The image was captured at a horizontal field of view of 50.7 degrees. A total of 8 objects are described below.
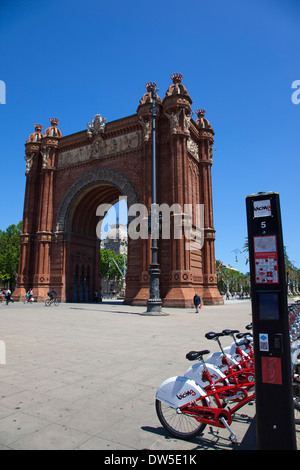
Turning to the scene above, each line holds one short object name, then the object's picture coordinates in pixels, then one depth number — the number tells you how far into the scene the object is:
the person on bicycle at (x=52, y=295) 27.39
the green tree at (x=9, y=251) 59.28
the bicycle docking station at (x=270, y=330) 2.79
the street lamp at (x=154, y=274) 18.02
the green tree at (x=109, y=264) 81.36
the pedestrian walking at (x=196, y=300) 20.31
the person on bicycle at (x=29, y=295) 31.74
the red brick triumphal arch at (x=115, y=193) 26.45
